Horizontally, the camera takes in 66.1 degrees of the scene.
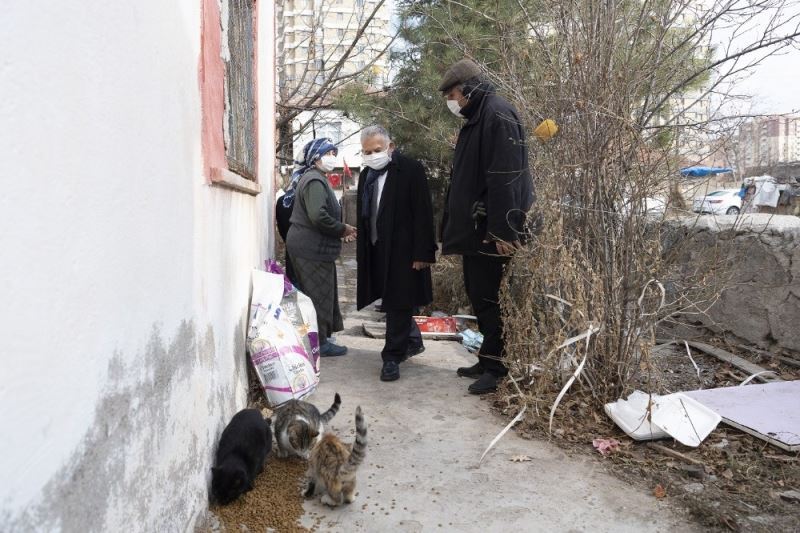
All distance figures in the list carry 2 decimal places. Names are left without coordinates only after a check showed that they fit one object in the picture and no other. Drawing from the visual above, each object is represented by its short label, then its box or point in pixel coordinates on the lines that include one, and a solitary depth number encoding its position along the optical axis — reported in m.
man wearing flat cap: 4.07
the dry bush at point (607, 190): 3.63
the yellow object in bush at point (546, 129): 3.93
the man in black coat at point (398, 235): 4.71
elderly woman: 5.01
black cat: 2.63
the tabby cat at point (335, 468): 2.72
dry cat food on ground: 2.58
